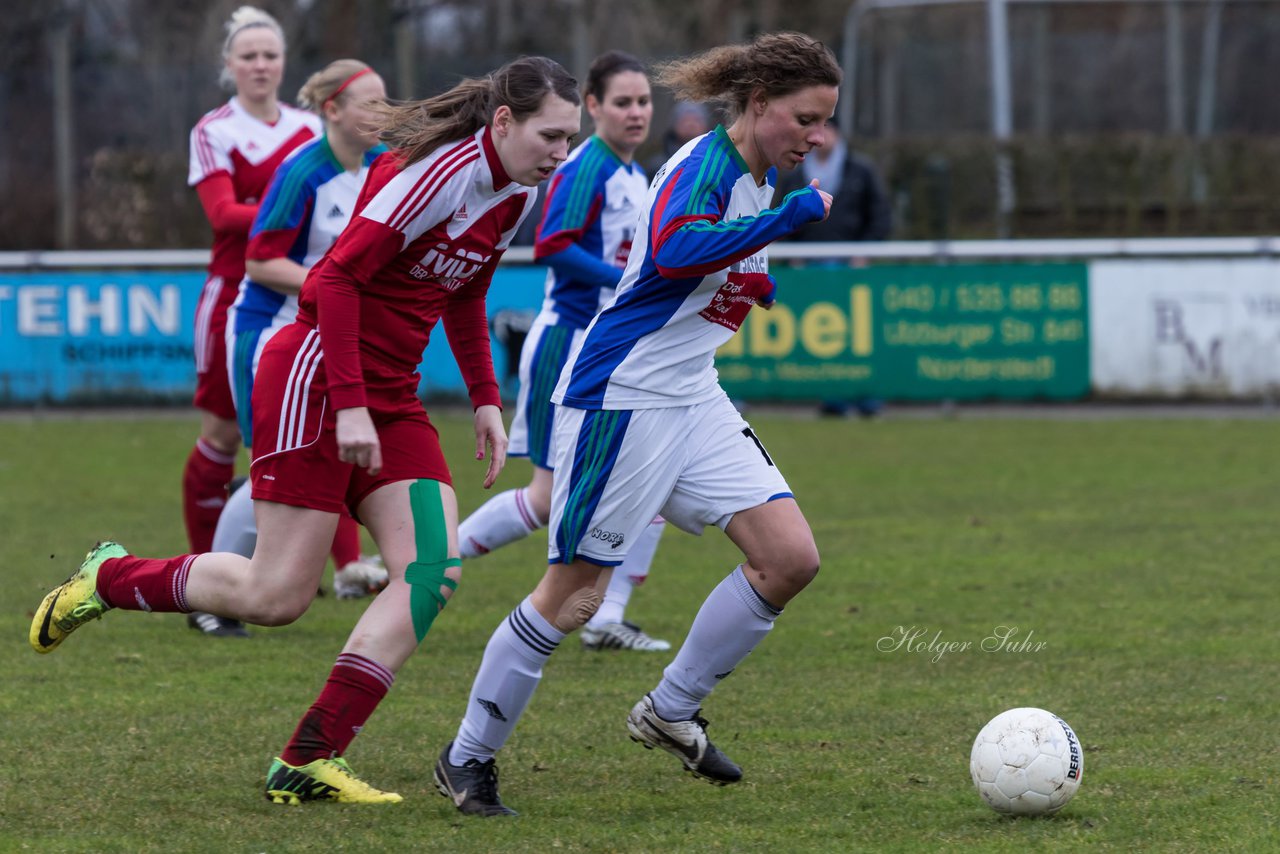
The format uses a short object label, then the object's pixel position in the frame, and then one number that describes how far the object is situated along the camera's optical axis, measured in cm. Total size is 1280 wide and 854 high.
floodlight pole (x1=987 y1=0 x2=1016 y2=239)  4894
